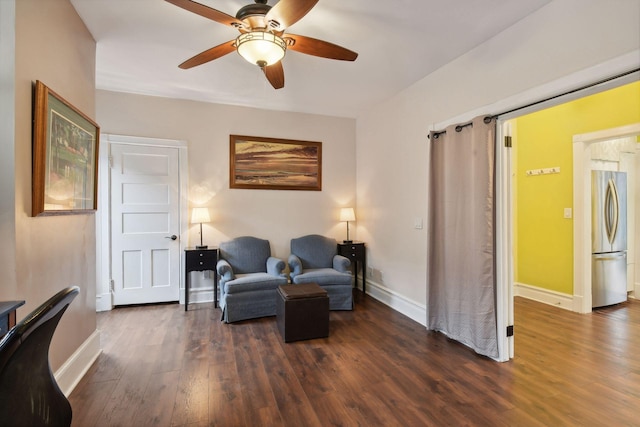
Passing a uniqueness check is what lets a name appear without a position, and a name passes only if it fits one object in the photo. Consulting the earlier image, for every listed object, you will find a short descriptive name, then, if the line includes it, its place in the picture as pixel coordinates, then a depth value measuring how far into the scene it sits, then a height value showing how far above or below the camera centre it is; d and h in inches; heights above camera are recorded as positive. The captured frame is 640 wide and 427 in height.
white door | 146.1 -4.2
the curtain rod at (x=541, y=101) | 67.6 +31.7
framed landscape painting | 163.9 +29.4
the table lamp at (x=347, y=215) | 172.1 -0.3
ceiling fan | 65.9 +46.3
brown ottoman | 110.3 -37.8
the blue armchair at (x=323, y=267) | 142.5 -27.8
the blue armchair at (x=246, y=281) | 127.9 -29.6
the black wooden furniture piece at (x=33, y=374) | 30.3 -18.0
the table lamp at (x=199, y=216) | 145.3 -0.6
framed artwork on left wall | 65.3 +15.0
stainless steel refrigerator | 143.4 -12.2
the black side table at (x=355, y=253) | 168.0 -21.7
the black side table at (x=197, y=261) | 142.5 -22.7
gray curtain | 95.8 -7.6
